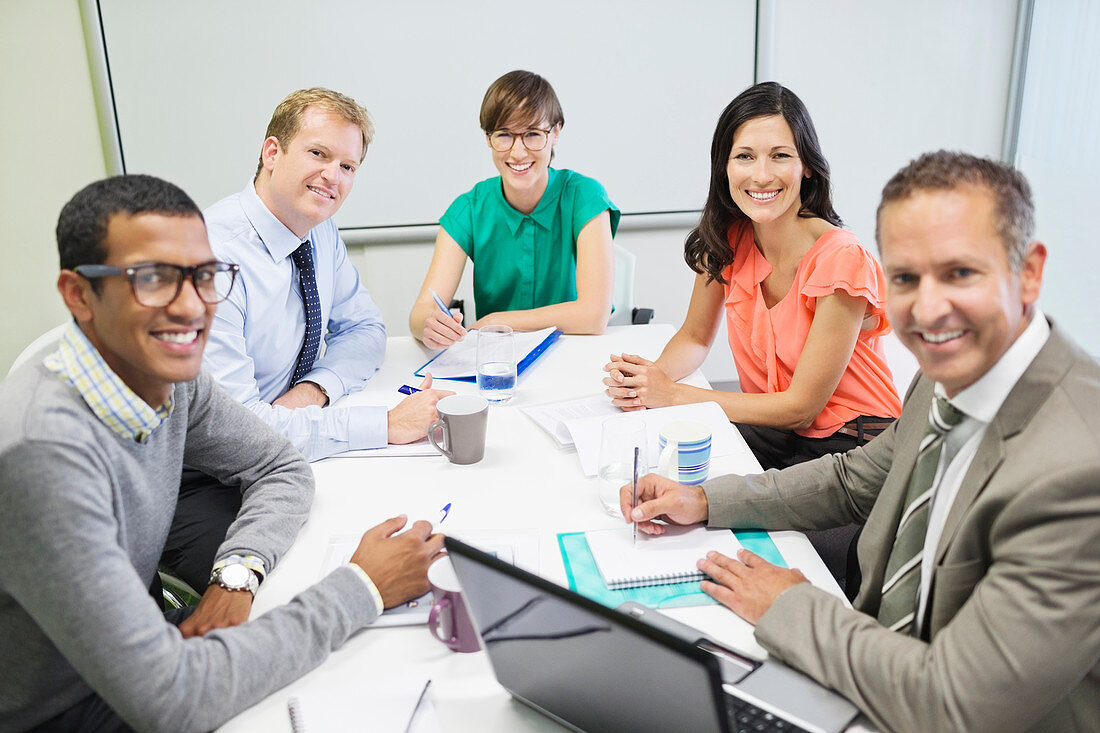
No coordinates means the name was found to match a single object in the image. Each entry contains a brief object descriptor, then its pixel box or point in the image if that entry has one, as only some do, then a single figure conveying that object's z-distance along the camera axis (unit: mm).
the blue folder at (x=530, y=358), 2105
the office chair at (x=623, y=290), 2855
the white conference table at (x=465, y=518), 980
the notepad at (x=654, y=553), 1170
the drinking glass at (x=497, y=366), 1909
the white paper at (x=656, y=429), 1555
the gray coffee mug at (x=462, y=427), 1523
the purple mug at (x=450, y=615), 1022
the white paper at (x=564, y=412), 1683
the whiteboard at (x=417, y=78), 3438
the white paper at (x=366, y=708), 925
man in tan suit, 832
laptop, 728
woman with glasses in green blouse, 2439
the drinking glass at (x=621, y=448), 1416
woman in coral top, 1821
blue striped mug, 1413
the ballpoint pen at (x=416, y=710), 921
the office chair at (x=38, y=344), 1473
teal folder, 1132
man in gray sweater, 890
